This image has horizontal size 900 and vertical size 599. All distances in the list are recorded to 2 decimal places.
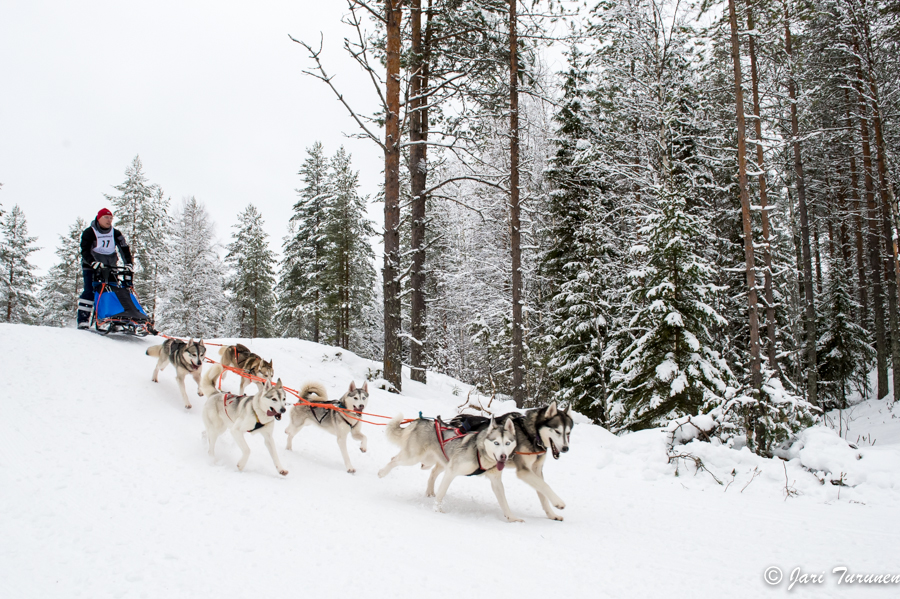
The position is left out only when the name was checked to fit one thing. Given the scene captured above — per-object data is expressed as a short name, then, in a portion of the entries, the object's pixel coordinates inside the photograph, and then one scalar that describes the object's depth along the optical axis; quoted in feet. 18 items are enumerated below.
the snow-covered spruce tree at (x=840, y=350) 69.10
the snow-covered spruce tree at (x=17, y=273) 89.30
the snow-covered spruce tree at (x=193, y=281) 106.63
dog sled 25.62
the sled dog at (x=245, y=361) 25.38
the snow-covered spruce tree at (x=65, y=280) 110.32
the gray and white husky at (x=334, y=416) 20.80
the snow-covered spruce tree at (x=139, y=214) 96.89
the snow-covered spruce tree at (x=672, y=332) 33.35
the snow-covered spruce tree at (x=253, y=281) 101.71
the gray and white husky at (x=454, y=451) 15.65
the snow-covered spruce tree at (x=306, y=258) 93.35
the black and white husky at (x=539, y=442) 16.21
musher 25.48
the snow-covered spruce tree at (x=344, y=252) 85.97
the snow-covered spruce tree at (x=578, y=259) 46.60
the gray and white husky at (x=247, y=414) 17.35
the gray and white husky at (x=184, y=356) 21.93
